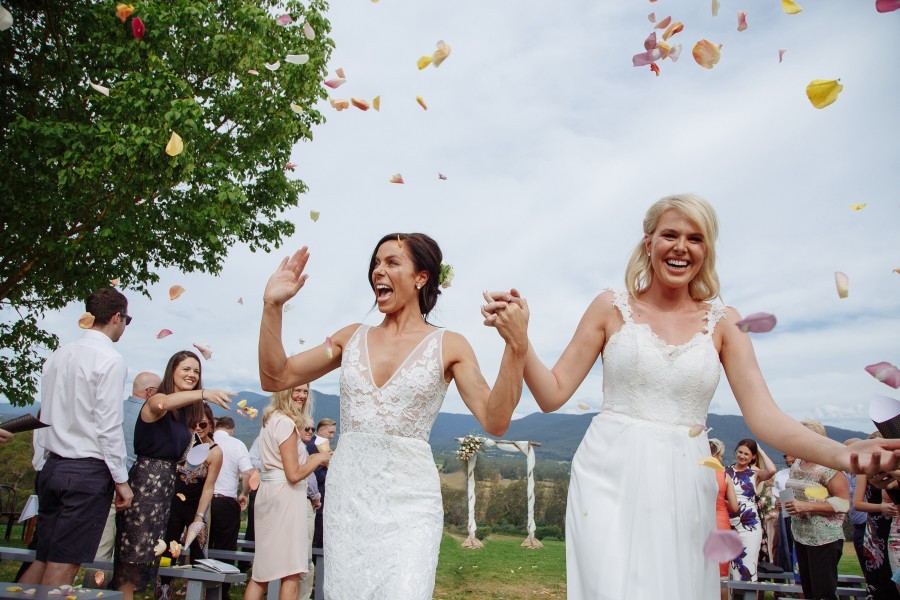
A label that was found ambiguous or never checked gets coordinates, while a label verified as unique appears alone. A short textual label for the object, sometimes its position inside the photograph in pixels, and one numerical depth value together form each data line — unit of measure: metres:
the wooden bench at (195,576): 5.42
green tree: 10.54
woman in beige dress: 5.94
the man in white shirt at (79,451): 4.82
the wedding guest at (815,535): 7.50
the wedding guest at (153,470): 5.38
